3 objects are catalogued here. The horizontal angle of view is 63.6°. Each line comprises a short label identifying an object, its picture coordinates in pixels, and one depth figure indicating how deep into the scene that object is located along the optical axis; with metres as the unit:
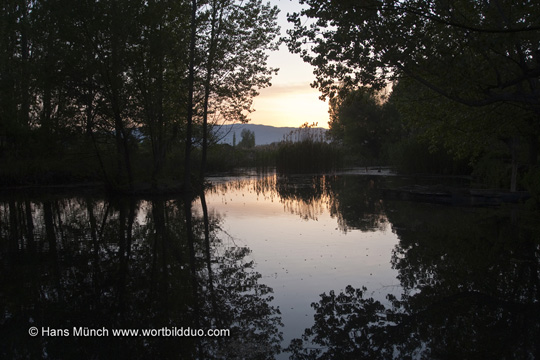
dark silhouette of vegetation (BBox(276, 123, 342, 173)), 35.41
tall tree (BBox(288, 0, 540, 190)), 10.22
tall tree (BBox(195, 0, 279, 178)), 20.38
